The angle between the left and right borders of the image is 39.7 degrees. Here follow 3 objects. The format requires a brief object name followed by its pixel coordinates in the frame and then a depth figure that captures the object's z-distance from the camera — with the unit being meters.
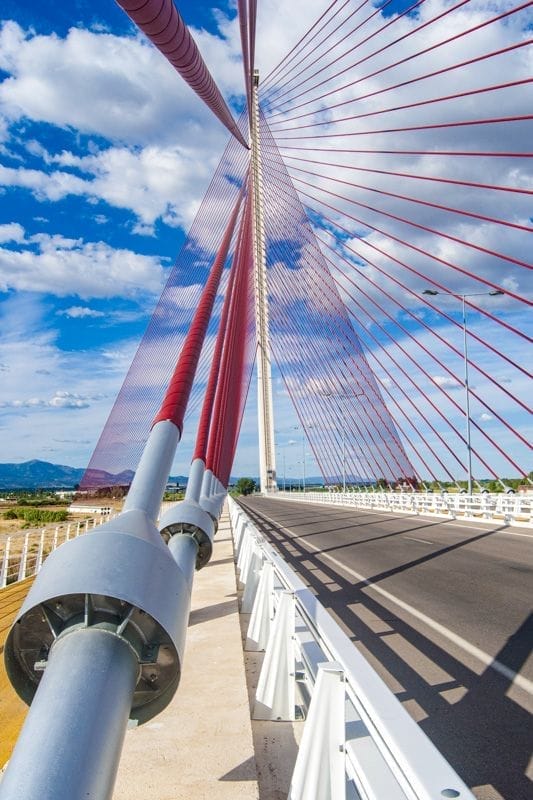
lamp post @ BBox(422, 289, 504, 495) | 32.56
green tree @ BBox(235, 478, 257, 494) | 148.12
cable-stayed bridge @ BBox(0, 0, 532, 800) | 2.12
